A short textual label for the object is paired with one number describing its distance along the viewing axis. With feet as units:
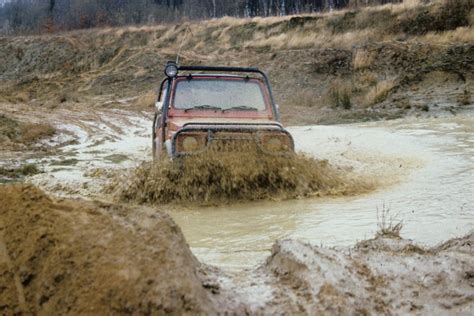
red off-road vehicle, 19.70
